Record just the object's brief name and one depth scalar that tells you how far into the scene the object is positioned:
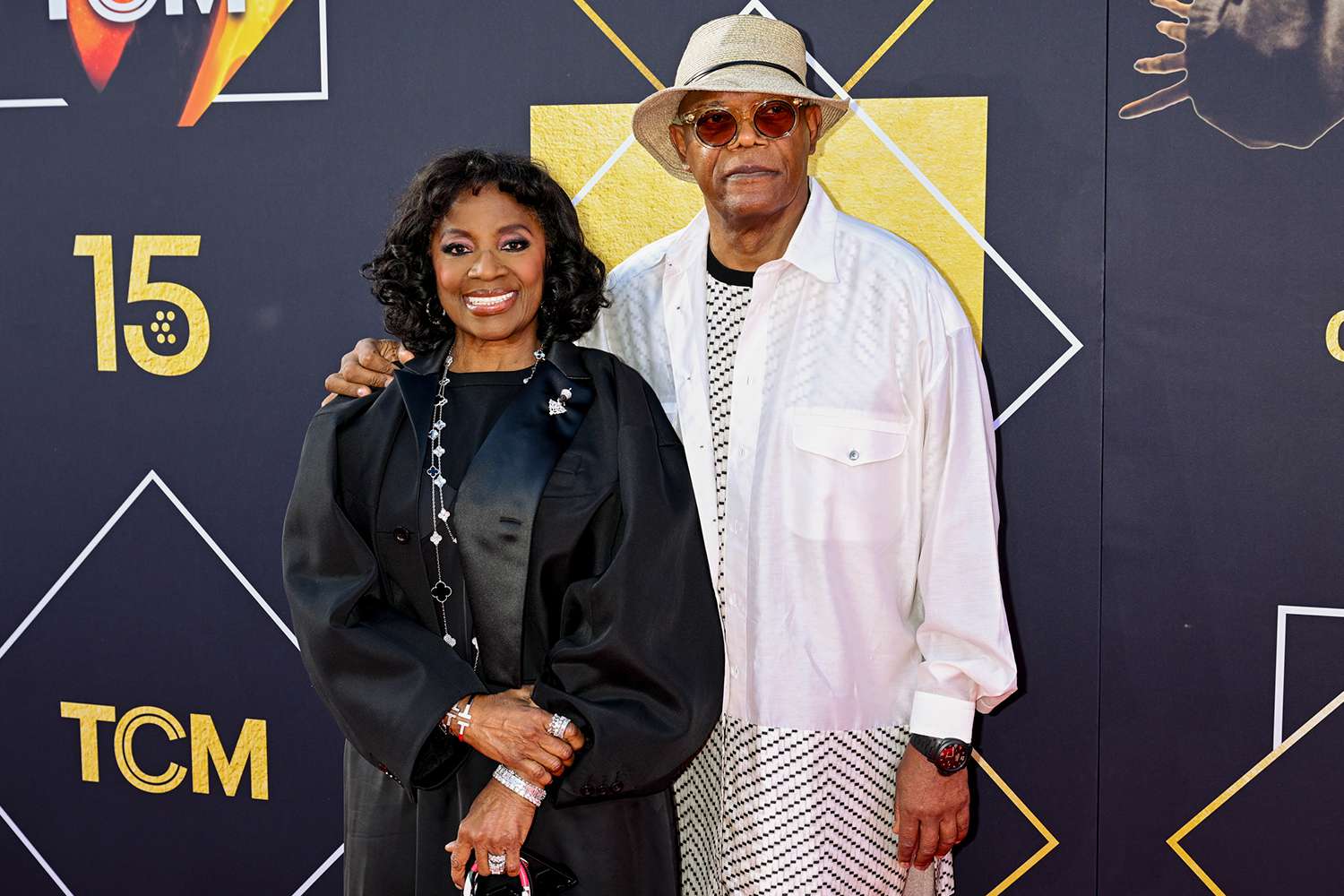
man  1.75
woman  1.57
